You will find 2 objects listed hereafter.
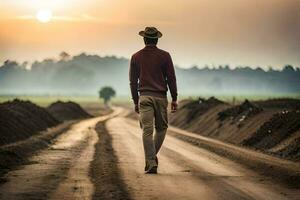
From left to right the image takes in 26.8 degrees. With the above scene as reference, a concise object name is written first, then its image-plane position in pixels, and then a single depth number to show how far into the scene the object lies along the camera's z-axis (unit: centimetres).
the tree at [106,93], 18188
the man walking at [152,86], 1248
